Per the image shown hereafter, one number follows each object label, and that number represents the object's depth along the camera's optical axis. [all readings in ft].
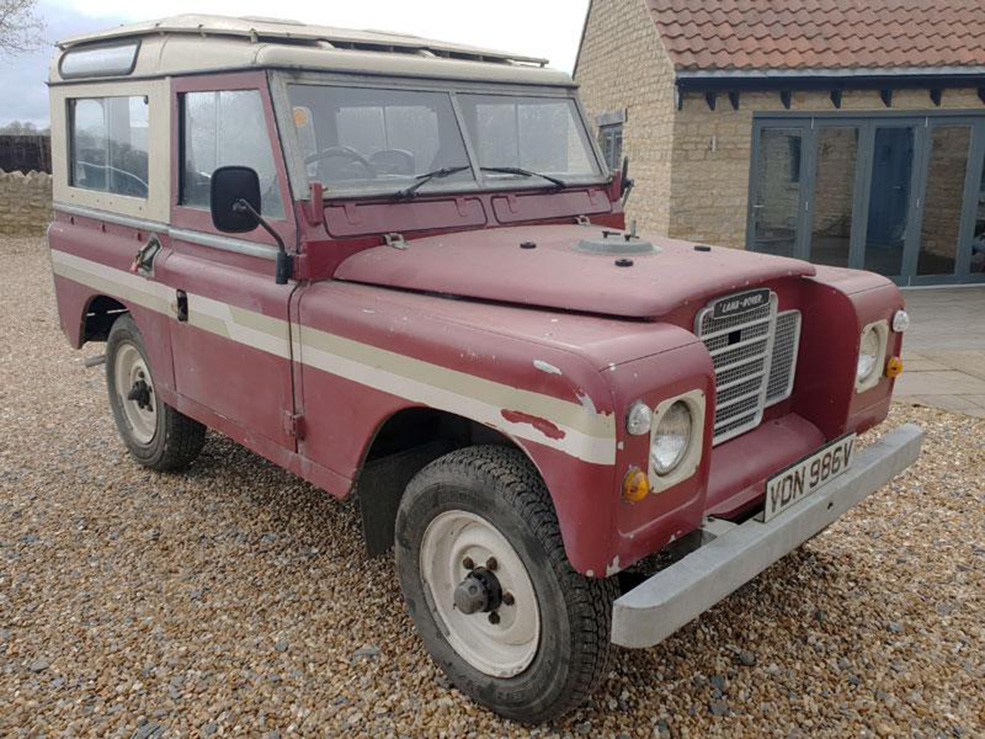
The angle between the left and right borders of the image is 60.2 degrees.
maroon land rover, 8.18
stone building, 34.45
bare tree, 75.61
